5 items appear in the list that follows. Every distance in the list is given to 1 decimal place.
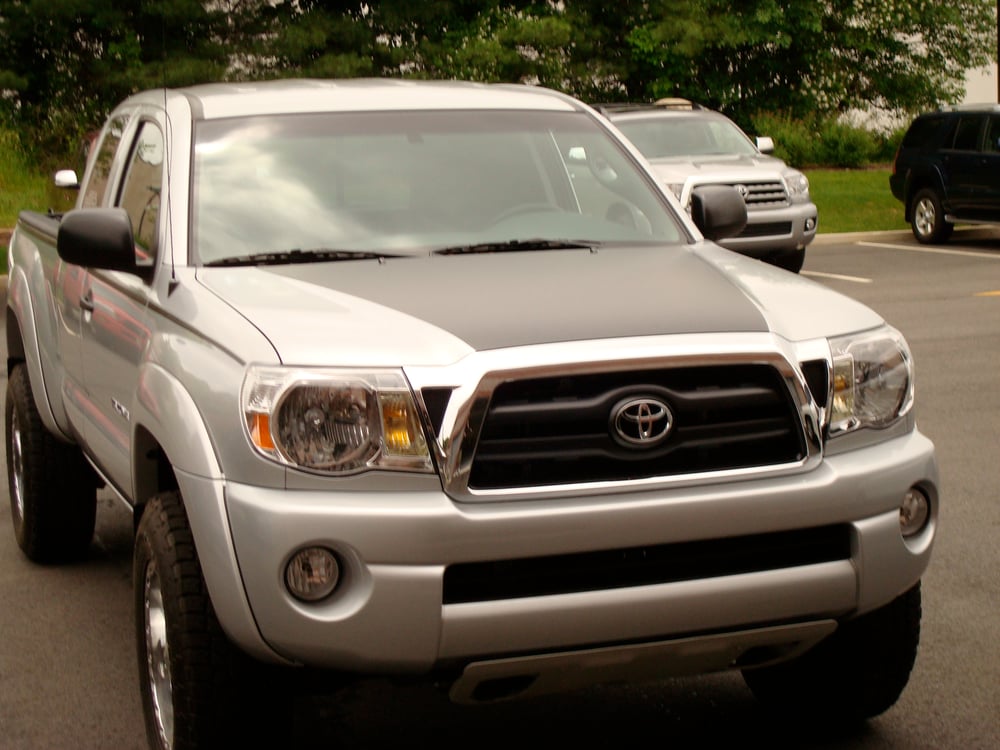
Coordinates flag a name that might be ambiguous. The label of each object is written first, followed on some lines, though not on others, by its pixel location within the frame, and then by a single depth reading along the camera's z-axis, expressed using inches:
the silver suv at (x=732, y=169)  697.6
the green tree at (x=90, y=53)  1112.8
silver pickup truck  150.6
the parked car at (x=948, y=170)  809.5
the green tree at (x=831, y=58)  1309.1
